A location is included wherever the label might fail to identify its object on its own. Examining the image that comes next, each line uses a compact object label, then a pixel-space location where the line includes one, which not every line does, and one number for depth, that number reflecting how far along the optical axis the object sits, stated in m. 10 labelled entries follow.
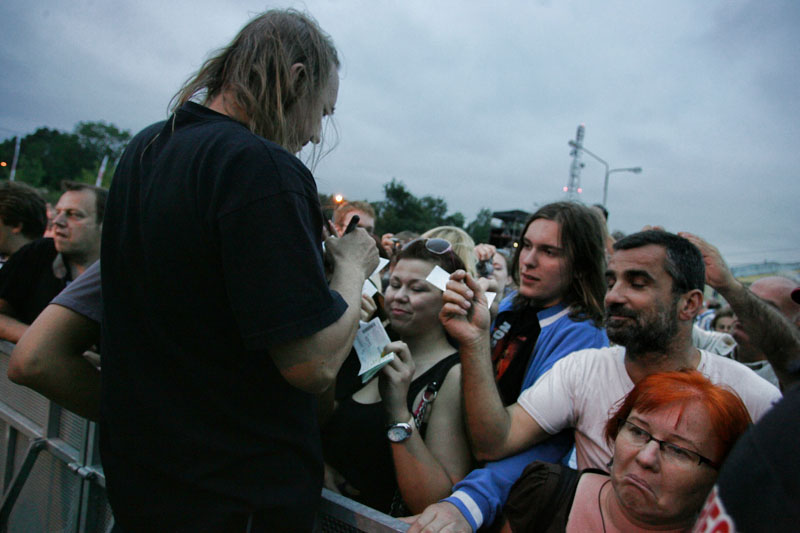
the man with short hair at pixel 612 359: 1.83
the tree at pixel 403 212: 46.91
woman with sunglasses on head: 1.73
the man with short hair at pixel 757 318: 2.12
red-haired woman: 1.34
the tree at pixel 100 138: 81.12
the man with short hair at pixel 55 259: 2.81
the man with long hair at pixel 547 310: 1.99
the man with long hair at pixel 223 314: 0.97
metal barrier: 1.99
